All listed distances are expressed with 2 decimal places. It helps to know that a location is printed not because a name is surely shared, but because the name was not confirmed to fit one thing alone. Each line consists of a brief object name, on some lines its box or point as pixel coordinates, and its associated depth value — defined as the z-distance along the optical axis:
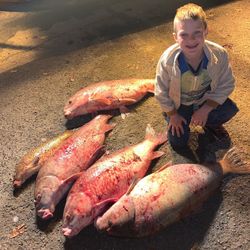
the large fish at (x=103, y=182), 2.38
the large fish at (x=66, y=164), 2.58
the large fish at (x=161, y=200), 2.30
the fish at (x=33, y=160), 2.86
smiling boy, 2.37
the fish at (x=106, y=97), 3.23
